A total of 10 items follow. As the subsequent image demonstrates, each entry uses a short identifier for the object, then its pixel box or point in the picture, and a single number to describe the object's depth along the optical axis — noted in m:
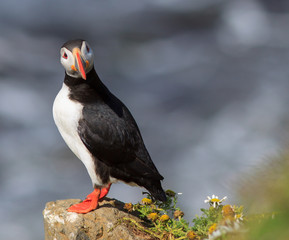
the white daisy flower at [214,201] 7.62
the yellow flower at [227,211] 7.02
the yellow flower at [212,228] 6.31
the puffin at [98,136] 9.28
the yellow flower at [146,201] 8.59
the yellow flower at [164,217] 8.19
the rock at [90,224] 8.56
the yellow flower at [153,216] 8.30
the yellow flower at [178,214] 8.32
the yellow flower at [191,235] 7.30
